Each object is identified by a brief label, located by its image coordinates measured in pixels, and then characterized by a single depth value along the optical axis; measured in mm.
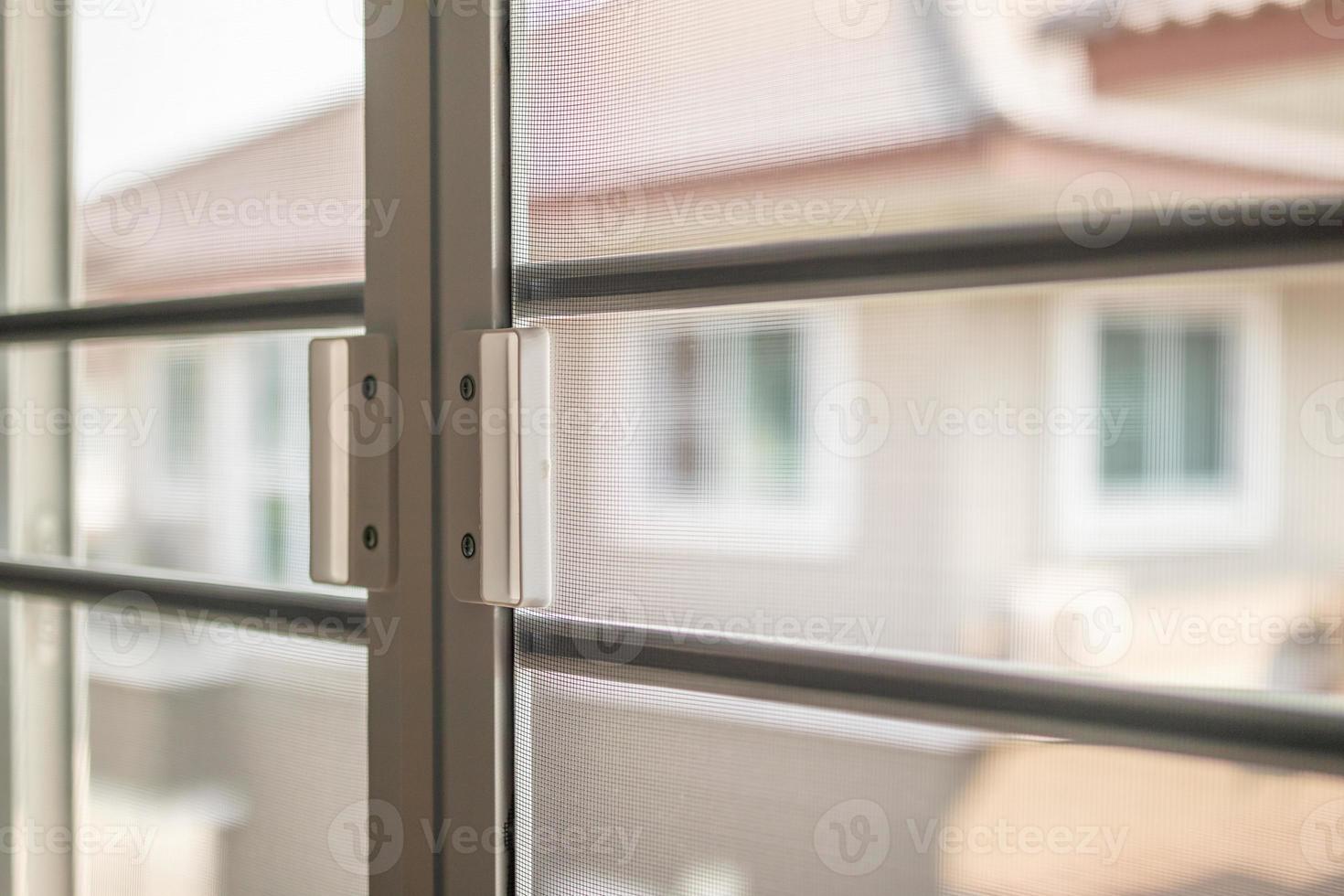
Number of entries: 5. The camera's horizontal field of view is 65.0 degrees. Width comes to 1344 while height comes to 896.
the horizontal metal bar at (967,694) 519
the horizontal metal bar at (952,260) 521
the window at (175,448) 858
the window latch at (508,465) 717
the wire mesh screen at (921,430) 520
